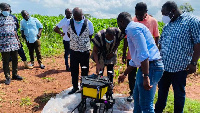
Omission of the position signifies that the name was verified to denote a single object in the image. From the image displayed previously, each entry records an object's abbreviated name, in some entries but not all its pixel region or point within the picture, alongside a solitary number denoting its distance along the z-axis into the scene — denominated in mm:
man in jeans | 2041
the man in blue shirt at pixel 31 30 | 5629
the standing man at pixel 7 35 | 4391
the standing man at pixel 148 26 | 2968
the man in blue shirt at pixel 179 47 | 2516
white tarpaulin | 3377
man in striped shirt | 3188
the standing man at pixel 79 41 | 3784
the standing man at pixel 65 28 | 5363
